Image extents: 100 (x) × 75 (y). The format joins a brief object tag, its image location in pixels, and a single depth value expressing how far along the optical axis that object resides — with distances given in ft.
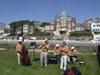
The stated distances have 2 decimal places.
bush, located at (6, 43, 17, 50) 66.44
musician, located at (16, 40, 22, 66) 25.02
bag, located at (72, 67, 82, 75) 19.80
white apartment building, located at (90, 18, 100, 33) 162.99
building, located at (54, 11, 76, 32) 185.42
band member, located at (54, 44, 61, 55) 31.21
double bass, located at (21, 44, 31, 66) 25.09
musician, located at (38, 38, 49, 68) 25.54
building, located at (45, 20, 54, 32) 199.74
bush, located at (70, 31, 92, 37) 142.08
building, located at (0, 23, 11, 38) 209.48
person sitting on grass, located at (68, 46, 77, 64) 30.39
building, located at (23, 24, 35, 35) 204.23
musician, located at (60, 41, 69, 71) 23.65
